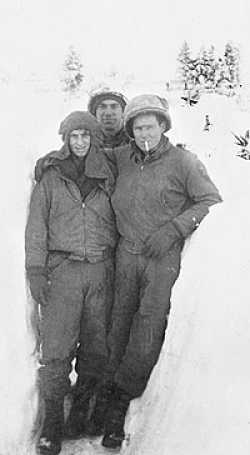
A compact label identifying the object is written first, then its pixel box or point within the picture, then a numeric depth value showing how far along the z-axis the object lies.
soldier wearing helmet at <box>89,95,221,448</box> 3.64
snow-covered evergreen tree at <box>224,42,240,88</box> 39.79
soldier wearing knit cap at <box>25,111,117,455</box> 3.65
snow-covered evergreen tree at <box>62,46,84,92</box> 39.98
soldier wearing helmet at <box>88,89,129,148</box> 4.47
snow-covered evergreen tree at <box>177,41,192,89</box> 38.19
